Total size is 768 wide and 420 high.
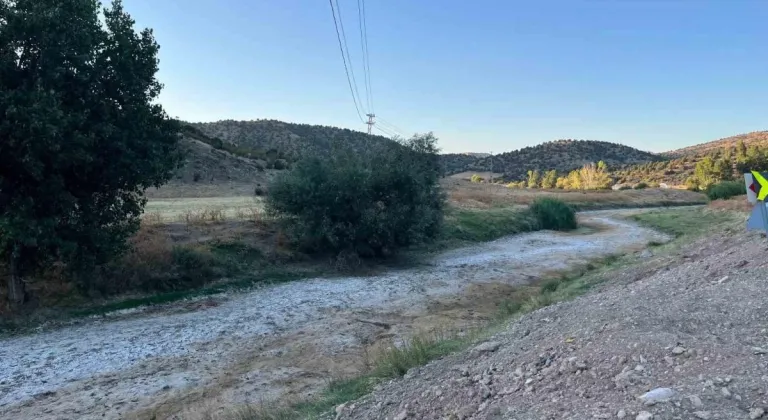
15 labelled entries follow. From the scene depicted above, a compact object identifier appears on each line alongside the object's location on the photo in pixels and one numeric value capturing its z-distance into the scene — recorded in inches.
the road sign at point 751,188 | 326.0
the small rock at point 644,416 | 161.8
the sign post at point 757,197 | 316.5
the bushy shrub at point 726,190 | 2065.8
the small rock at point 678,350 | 206.4
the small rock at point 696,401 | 164.4
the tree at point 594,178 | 3476.9
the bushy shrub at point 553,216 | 1581.0
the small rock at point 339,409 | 264.5
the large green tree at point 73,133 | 515.5
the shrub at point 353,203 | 877.8
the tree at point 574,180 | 3576.3
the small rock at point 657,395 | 171.6
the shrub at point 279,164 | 2311.4
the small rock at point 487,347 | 303.5
